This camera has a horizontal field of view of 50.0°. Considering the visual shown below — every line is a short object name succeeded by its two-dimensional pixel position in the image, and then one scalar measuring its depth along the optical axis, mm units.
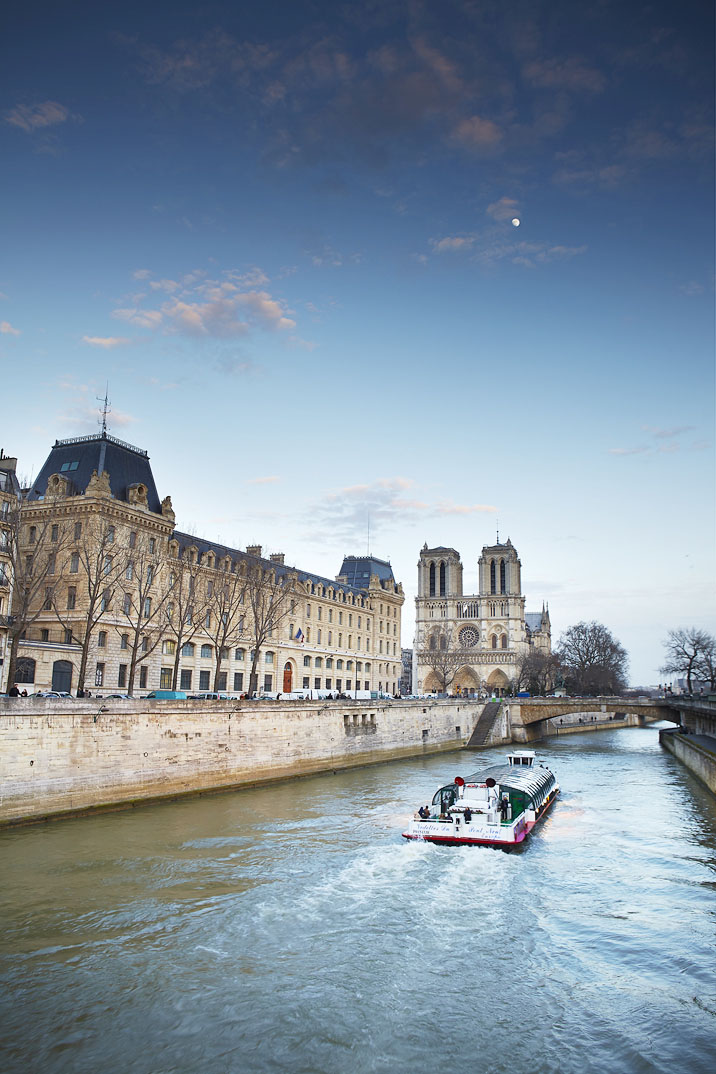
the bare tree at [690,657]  100688
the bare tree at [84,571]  47062
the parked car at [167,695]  45162
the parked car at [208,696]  47125
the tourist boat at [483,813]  27562
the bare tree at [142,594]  48478
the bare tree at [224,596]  53281
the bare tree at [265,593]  52772
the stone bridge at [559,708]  81375
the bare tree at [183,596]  50444
